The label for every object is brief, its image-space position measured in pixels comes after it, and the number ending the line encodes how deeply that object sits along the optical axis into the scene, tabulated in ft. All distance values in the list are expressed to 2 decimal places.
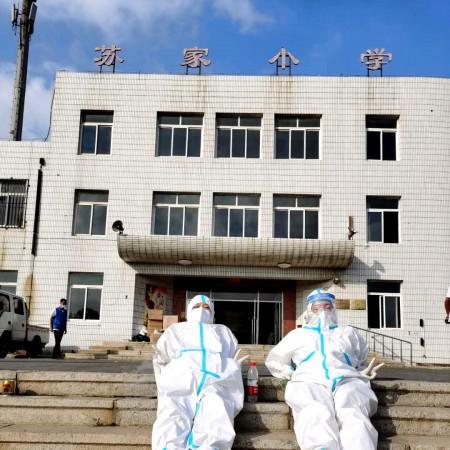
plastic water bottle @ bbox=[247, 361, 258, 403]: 20.07
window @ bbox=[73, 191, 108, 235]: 69.10
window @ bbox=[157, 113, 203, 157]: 70.59
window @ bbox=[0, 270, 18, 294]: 68.33
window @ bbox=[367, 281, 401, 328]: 65.16
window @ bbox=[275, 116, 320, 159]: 69.87
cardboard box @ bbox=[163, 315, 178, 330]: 63.05
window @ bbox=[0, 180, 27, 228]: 70.03
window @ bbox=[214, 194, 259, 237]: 68.03
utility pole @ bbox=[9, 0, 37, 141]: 85.61
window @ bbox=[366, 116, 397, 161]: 69.36
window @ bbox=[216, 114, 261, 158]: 70.23
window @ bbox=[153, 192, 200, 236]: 68.28
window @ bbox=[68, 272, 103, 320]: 66.69
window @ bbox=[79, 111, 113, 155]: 71.31
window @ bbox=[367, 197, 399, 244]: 67.31
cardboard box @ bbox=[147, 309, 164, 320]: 66.39
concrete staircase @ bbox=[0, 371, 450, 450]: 17.70
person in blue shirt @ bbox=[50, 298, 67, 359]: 53.01
